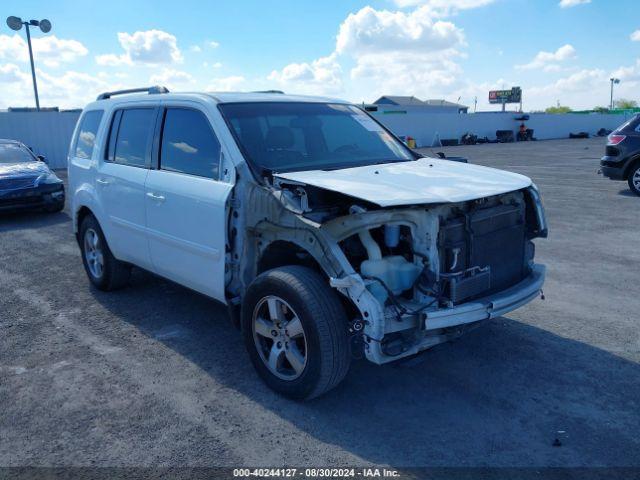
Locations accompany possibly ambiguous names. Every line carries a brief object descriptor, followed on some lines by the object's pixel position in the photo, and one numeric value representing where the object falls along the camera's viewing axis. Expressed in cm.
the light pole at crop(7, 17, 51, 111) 2130
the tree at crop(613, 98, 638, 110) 10163
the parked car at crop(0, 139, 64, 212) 1066
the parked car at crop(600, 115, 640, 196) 1227
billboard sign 7744
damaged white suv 343
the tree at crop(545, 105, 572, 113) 10312
